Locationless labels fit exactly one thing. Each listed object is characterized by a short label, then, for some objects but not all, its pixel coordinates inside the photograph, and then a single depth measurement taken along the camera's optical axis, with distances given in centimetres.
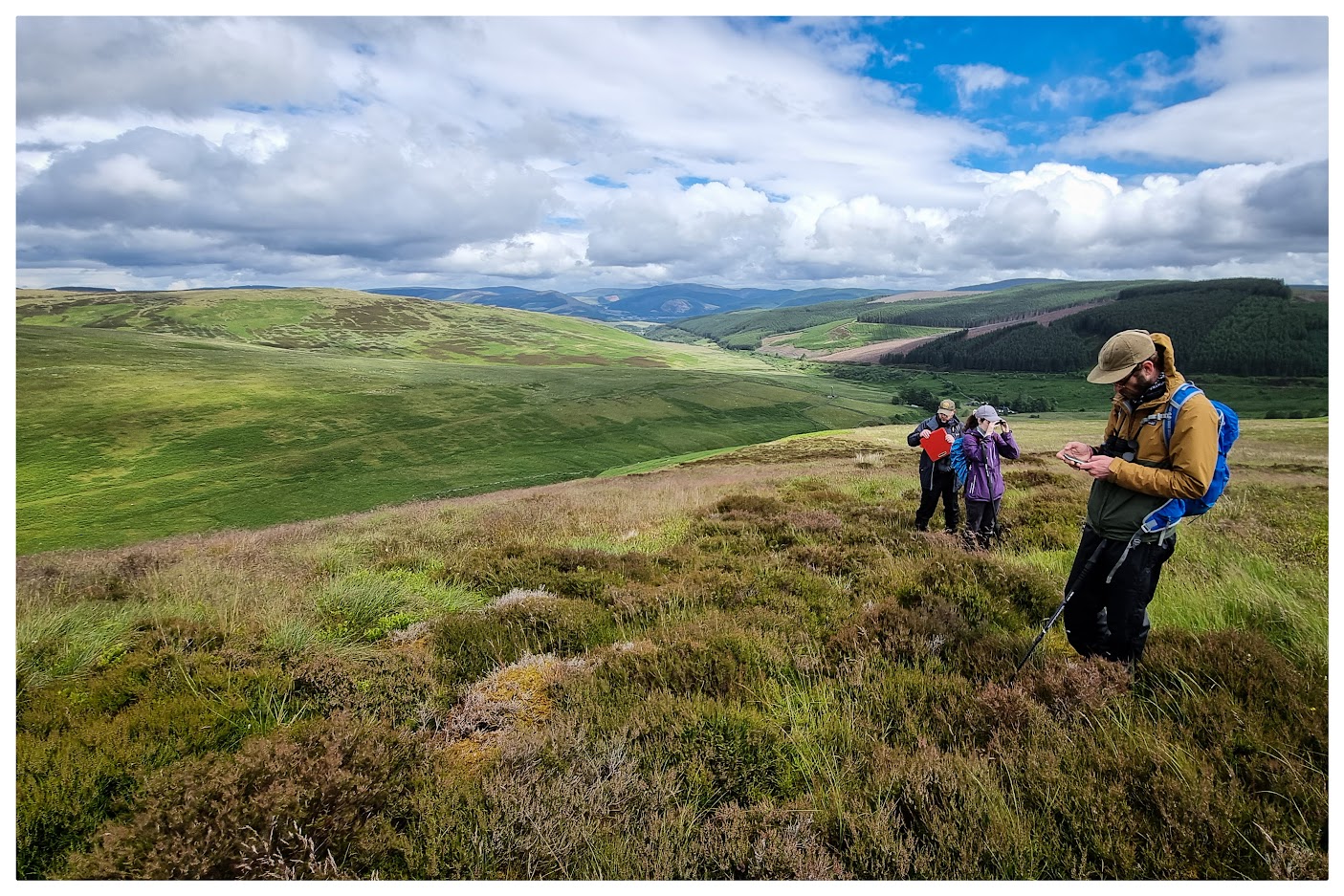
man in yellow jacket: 406
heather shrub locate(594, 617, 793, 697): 454
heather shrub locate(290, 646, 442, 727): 433
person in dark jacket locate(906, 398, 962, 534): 1010
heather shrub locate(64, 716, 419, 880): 284
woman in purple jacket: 917
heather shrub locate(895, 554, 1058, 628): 582
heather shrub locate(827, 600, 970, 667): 495
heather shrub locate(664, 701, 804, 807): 349
